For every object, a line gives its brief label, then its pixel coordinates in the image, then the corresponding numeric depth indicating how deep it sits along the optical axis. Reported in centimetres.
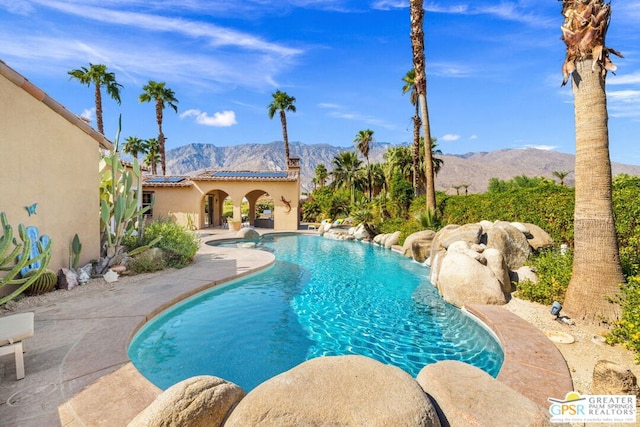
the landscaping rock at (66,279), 762
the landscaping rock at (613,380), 334
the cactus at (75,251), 848
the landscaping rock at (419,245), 1322
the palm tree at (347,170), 4522
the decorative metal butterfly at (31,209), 698
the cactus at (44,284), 705
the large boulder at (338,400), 219
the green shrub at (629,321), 430
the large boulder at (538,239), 919
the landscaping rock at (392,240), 1786
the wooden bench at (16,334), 370
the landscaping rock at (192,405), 233
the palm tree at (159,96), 3256
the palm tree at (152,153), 4303
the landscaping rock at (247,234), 2116
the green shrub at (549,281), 656
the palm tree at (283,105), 3659
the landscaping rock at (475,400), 243
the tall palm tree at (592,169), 542
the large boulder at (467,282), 711
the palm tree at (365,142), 4472
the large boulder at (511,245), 847
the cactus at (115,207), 957
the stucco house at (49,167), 660
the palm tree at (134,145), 4122
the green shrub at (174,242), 1077
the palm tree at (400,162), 4019
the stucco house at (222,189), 2500
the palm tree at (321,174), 6122
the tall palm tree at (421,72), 1705
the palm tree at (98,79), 2459
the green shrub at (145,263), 950
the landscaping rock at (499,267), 753
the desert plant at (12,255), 477
